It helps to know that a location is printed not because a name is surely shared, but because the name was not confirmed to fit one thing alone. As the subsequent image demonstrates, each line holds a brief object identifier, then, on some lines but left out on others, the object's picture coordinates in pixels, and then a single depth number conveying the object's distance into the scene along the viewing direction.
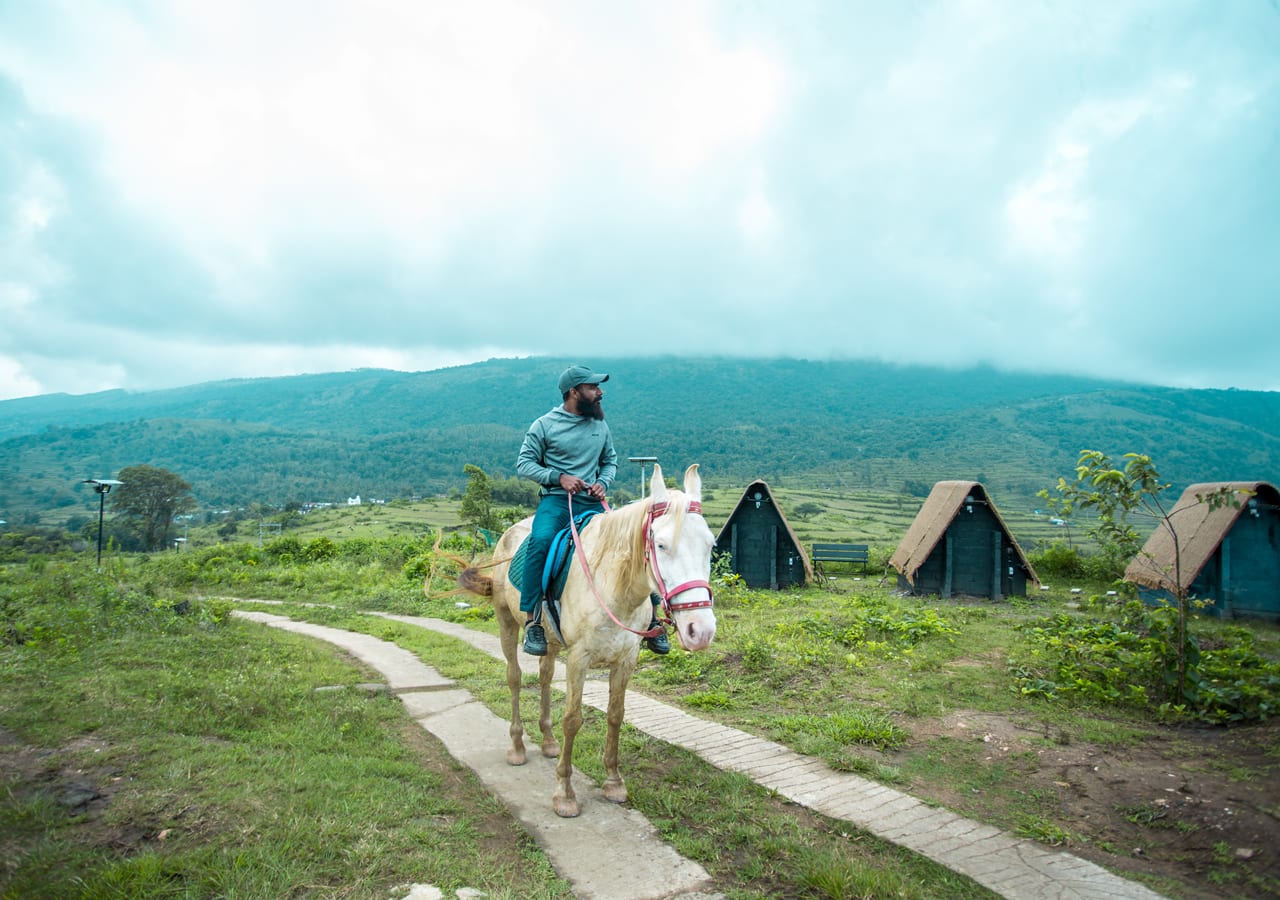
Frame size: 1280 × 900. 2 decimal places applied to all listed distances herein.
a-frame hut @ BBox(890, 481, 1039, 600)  15.44
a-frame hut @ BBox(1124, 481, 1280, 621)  12.51
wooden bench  20.41
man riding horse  5.13
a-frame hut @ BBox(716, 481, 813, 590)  17.61
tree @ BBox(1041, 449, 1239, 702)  6.33
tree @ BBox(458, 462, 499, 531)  24.06
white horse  3.94
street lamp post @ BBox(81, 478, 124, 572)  18.92
